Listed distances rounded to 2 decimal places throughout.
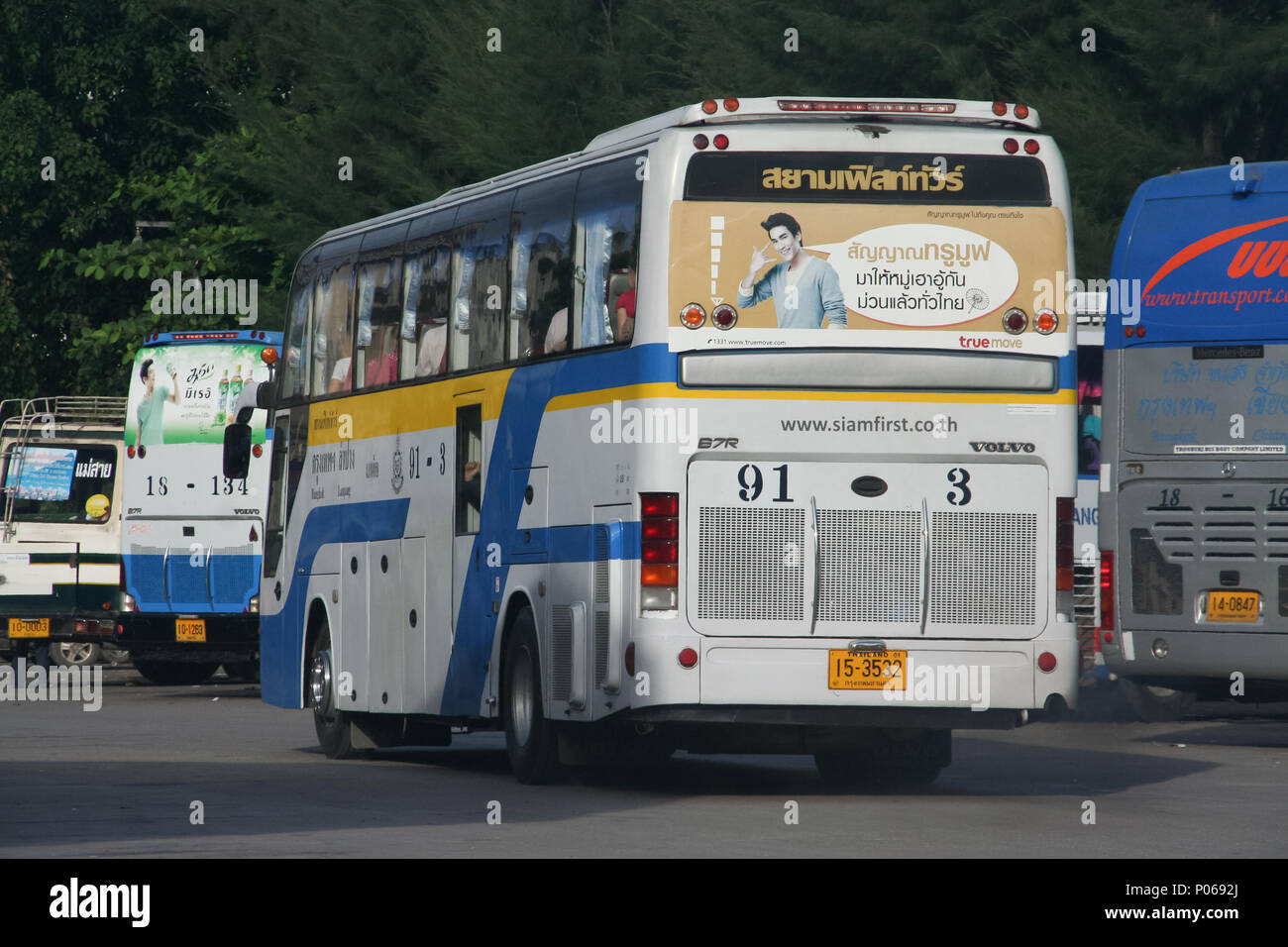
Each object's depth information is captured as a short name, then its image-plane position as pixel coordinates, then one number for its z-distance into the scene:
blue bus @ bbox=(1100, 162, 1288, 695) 19.95
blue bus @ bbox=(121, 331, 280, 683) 28.16
